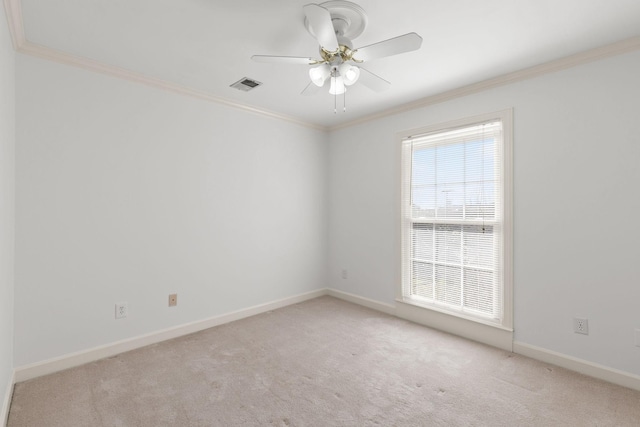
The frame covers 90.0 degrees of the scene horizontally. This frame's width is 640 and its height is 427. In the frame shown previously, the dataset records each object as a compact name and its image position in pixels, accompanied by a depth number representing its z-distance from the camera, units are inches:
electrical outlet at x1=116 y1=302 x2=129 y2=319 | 106.3
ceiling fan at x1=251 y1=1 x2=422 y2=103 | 65.5
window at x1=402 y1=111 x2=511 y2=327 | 113.3
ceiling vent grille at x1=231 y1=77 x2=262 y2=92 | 113.6
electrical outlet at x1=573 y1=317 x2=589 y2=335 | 94.4
